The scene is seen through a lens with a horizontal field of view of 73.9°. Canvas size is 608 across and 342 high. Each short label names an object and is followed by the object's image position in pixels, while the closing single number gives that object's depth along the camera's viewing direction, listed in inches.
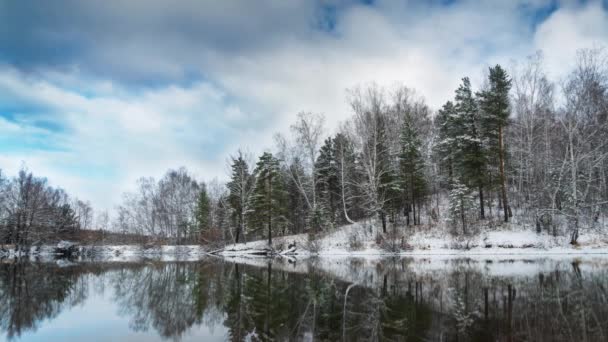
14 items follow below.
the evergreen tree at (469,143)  1531.7
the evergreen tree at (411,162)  1690.5
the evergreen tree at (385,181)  1685.5
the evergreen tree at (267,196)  1942.7
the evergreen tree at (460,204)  1462.8
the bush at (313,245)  1718.9
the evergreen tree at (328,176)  2084.2
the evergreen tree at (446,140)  1657.2
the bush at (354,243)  1606.8
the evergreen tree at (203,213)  2617.4
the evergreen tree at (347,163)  1950.1
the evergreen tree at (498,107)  1448.1
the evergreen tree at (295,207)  2335.1
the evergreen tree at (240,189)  2092.8
